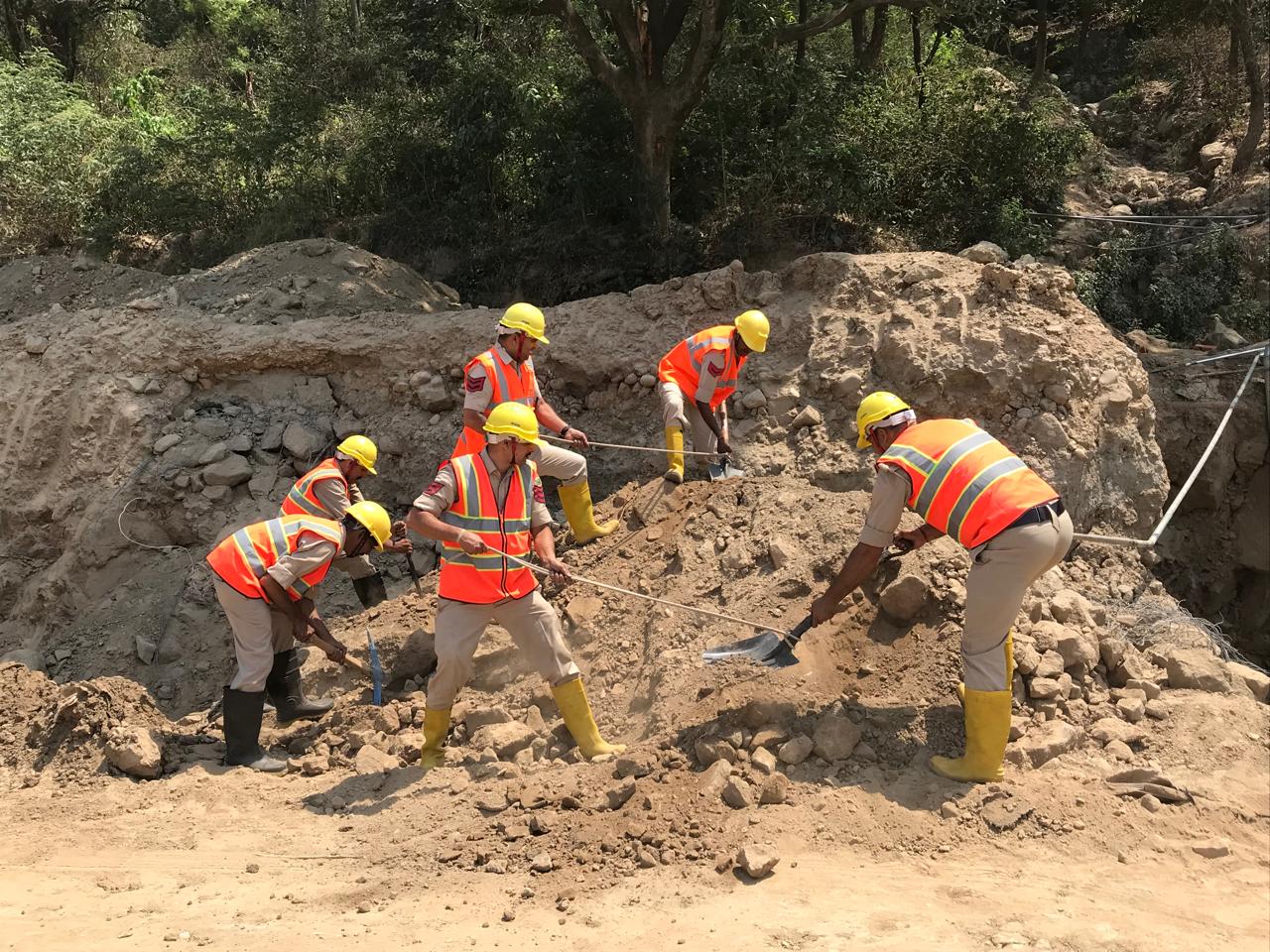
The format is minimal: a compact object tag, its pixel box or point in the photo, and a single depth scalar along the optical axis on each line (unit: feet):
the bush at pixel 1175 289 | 39.99
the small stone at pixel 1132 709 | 17.81
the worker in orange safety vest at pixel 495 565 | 17.37
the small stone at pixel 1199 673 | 18.48
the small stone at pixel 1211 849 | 14.88
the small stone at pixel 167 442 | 27.73
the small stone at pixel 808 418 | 26.37
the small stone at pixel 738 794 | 15.78
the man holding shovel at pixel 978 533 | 15.60
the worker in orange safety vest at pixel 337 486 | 20.98
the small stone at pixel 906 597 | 18.53
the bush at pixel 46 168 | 42.57
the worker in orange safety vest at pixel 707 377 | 24.43
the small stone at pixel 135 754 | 19.11
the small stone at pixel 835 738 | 16.61
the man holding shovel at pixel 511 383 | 22.98
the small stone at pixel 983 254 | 28.68
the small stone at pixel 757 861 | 14.26
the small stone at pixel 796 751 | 16.57
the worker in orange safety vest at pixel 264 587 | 19.08
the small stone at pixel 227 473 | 27.27
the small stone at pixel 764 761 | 16.33
